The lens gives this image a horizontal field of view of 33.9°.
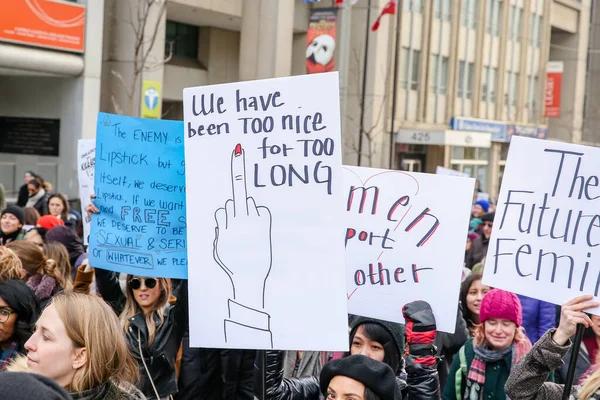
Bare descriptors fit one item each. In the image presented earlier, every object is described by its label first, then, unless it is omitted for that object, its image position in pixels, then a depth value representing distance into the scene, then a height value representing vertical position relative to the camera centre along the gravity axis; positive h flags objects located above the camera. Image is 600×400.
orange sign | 21.03 +2.83
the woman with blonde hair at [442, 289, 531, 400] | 5.36 -0.95
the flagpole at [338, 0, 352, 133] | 34.97 +4.29
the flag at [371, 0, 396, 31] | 28.98 +4.76
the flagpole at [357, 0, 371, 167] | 30.79 +2.32
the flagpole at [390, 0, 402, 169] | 27.67 +5.04
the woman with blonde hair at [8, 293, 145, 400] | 3.38 -0.68
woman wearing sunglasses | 5.56 -0.97
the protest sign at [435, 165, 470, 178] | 16.00 +0.04
